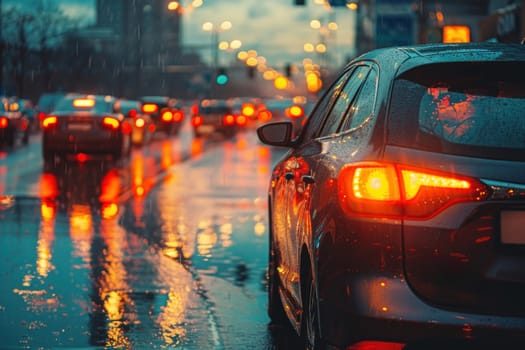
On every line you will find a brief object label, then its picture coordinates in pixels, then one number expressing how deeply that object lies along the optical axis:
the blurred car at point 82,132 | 28.64
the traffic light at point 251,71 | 91.44
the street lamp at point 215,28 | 87.56
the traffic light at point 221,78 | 72.88
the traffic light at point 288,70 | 94.50
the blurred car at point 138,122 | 37.83
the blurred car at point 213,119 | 52.53
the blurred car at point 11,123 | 39.25
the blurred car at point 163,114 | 51.38
